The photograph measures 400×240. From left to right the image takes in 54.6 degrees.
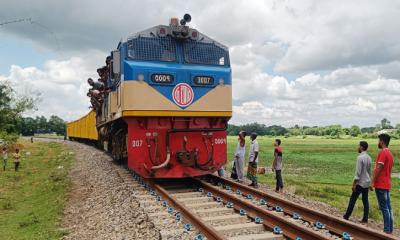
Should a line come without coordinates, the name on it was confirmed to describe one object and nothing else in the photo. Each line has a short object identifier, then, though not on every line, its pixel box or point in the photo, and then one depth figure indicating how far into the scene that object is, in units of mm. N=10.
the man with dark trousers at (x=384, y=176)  6922
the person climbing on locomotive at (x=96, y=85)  15920
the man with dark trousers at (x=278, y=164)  10625
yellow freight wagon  24467
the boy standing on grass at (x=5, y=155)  19141
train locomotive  9594
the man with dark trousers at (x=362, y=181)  7348
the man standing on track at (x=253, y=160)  10781
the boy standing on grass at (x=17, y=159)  17984
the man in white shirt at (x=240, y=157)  11523
